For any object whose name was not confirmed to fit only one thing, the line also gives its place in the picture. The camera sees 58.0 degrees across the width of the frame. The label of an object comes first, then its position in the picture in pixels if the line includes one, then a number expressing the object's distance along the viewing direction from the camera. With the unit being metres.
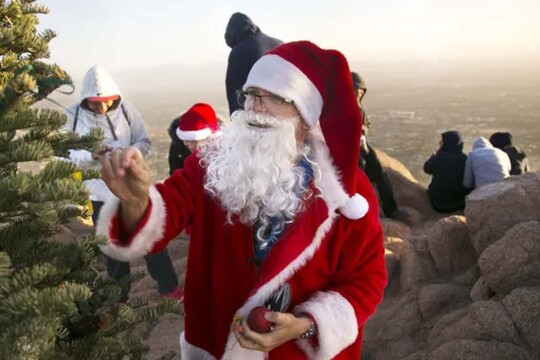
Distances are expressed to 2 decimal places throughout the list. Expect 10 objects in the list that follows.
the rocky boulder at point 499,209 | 4.55
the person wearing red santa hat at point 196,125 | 4.75
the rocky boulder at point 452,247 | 4.91
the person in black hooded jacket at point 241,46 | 5.24
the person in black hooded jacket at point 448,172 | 7.16
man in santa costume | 1.97
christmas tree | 1.03
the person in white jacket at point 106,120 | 4.07
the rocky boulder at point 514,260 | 3.69
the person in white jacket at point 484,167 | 6.59
